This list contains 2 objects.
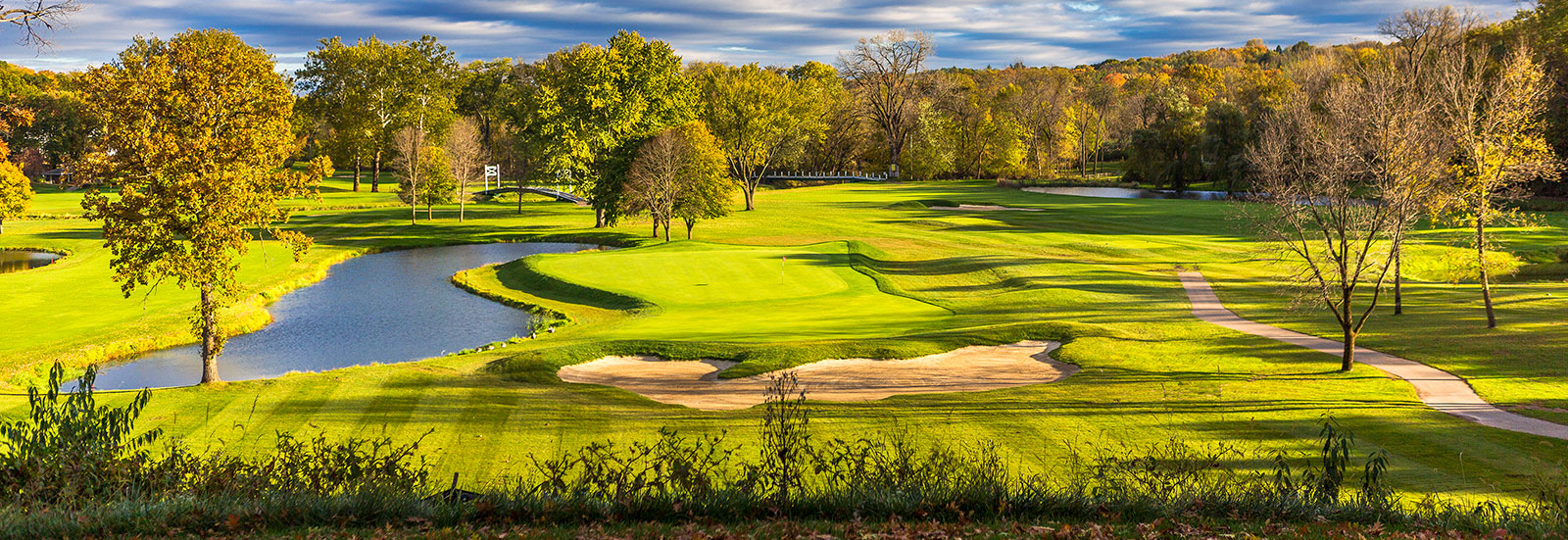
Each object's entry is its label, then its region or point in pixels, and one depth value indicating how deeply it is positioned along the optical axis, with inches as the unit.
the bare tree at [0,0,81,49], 531.2
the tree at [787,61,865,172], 4650.6
